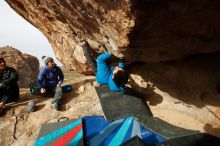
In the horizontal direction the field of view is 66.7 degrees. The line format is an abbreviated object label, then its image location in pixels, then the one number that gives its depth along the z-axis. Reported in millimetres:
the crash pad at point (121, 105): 4493
